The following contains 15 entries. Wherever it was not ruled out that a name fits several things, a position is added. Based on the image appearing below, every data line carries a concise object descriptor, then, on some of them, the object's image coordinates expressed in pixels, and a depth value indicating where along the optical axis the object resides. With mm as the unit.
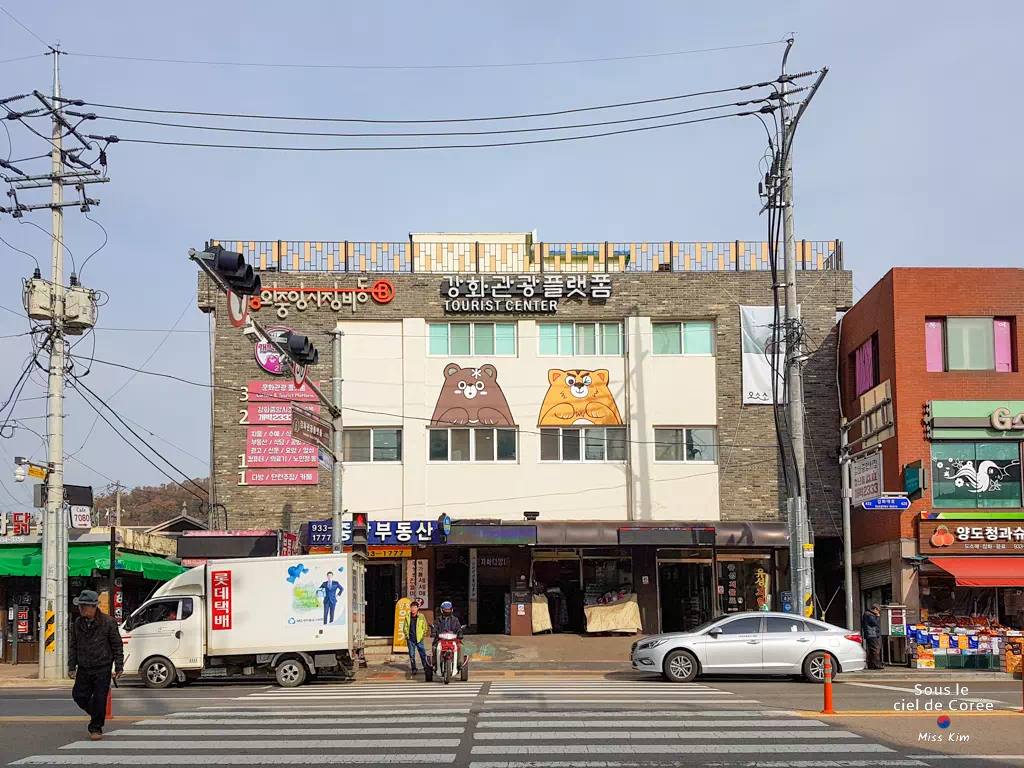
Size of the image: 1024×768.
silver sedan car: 21281
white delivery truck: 21938
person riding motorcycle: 21688
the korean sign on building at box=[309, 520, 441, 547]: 30516
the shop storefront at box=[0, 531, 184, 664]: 30969
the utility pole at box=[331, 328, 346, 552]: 24344
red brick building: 27766
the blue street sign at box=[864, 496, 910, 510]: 26344
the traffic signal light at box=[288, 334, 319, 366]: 19578
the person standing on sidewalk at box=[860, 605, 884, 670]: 27000
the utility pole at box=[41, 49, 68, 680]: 26219
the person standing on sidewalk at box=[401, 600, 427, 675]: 23344
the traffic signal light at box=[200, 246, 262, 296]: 14539
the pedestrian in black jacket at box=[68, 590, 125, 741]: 12883
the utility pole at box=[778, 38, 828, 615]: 25938
